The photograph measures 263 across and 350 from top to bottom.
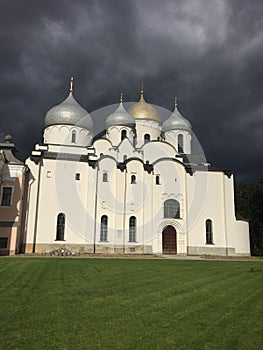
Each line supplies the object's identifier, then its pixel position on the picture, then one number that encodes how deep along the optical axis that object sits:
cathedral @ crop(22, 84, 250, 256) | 30.20
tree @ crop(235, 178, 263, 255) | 46.91
